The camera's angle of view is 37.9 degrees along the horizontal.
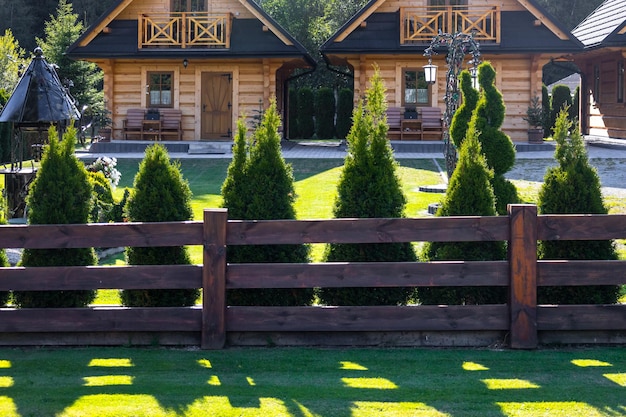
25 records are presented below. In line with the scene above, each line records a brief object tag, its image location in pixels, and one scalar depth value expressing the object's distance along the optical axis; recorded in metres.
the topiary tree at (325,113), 35.28
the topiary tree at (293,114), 35.62
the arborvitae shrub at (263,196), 6.48
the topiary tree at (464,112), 11.73
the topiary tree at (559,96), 33.12
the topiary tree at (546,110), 26.47
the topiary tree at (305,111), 35.38
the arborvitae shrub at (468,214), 6.47
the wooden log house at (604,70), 25.92
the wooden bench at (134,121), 26.80
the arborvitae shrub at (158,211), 6.48
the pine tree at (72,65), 33.66
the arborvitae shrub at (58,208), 6.48
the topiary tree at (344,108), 34.44
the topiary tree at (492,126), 9.99
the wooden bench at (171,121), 26.72
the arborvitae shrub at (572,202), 6.43
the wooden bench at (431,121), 25.75
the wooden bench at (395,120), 25.84
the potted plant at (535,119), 25.44
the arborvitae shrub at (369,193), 6.52
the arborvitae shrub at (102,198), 10.73
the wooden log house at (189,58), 26.00
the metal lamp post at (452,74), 14.88
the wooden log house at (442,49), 25.14
